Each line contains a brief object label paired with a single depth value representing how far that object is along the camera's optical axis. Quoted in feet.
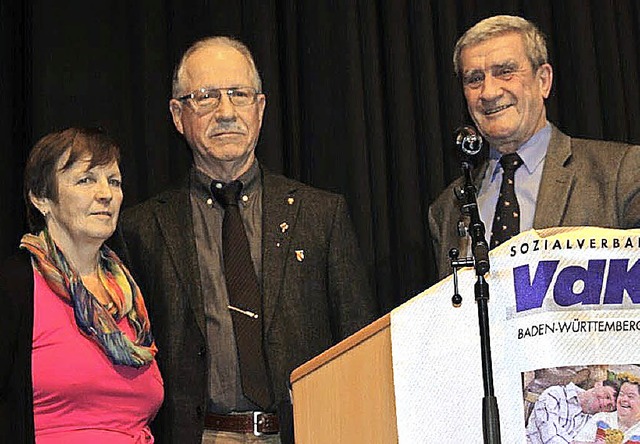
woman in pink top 9.32
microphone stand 7.39
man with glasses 9.93
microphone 8.10
